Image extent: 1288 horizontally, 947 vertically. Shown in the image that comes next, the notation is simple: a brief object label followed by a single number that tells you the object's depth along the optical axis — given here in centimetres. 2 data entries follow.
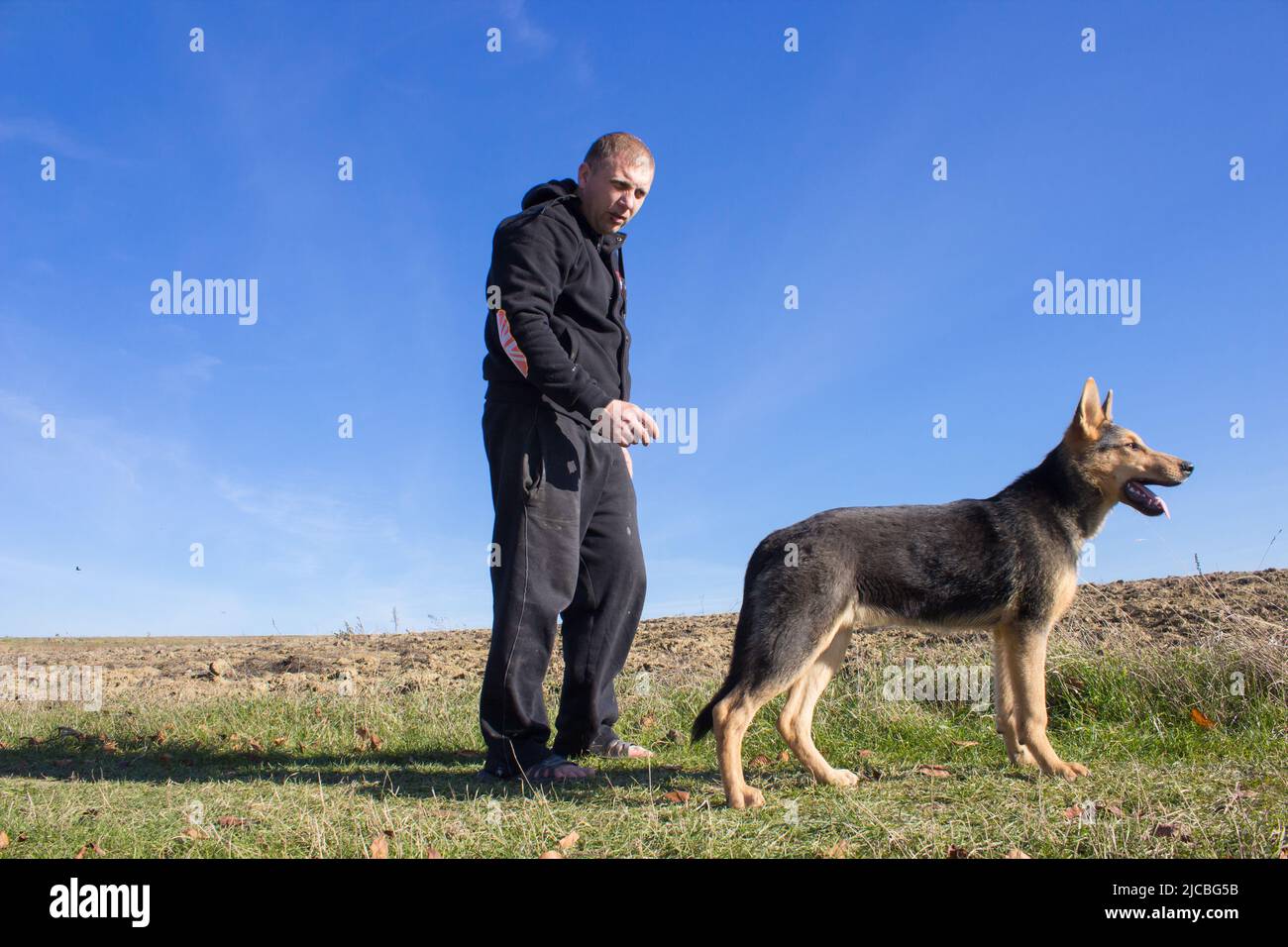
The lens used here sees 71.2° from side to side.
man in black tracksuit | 500
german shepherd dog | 443
